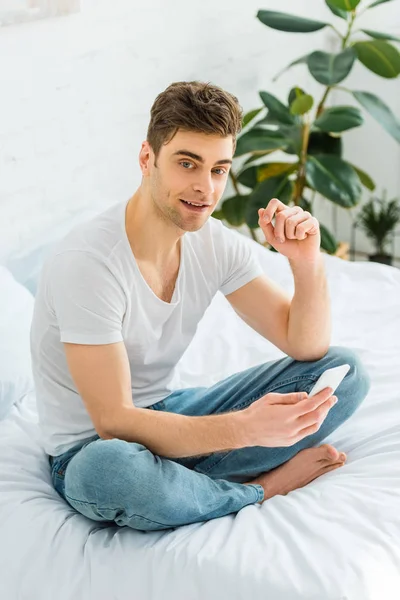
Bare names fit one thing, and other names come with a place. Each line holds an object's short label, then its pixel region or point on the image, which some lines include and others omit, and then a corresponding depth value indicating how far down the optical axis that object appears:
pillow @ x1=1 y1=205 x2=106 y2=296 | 3.63
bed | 2.57
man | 2.73
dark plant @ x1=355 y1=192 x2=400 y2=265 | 5.06
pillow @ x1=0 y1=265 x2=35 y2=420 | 3.18
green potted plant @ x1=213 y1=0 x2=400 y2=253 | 4.18
